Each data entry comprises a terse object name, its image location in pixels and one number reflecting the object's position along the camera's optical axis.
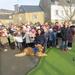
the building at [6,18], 41.08
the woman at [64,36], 6.43
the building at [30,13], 32.16
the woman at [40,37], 6.71
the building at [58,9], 28.01
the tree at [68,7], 26.84
